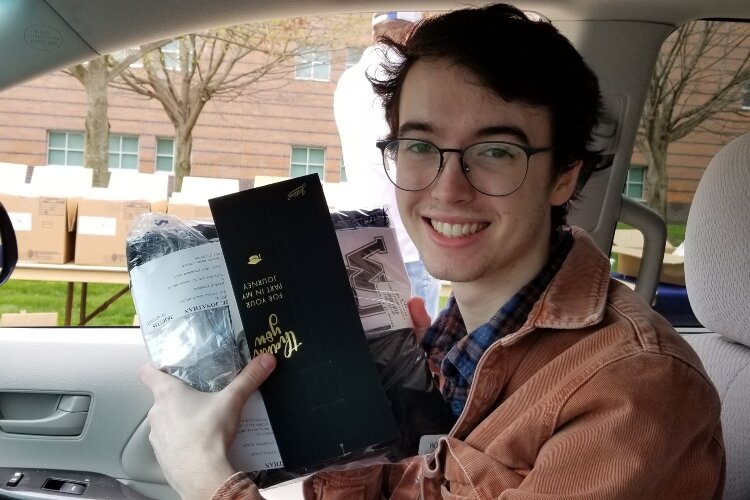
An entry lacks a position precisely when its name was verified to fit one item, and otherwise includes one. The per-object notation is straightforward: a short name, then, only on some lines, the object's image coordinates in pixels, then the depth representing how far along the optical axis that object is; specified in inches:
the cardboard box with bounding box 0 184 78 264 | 102.6
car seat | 65.7
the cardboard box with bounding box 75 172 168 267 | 103.3
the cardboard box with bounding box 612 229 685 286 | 96.8
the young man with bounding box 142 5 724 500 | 46.9
